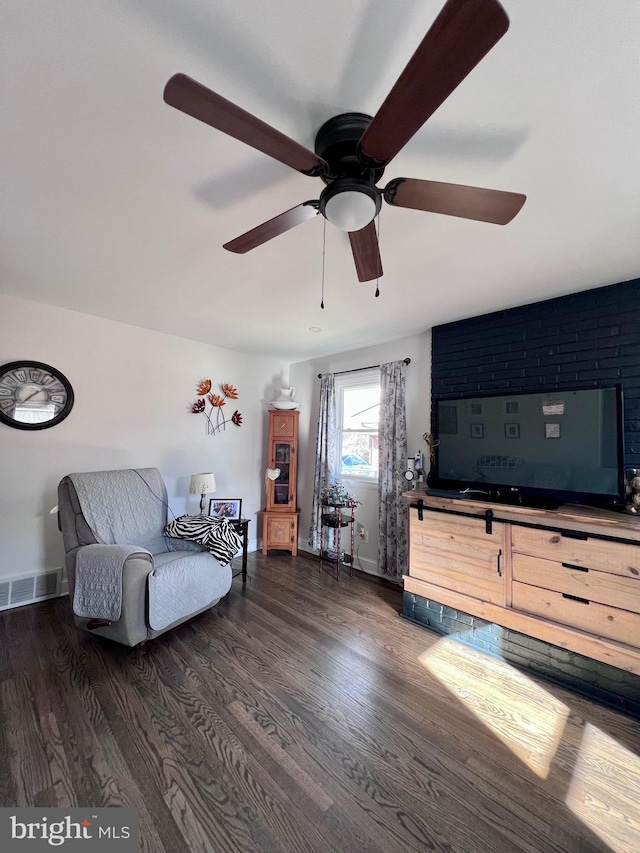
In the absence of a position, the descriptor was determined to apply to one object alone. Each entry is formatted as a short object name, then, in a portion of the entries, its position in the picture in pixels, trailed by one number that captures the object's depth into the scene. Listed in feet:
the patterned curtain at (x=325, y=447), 12.50
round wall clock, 8.23
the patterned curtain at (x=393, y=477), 10.29
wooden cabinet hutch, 12.61
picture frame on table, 11.18
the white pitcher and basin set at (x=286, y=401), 12.88
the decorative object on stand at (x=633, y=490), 6.30
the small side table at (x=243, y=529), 10.11
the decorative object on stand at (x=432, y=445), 9.51
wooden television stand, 5.66
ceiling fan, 2.15
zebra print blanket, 7.99
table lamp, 10.00
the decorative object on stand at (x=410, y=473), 9.36
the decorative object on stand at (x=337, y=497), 10.85
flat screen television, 6.69
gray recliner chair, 6.26
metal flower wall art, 11.80
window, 11.87
